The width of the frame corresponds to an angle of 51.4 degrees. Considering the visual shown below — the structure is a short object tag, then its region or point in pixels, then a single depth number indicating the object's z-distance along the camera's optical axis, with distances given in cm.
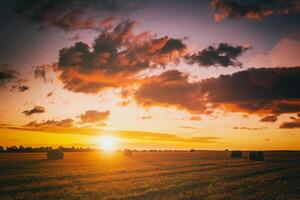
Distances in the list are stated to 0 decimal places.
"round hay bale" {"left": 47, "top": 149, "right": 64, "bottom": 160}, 5069
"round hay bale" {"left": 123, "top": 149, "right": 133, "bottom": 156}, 7085
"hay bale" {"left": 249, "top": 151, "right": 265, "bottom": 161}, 5169
